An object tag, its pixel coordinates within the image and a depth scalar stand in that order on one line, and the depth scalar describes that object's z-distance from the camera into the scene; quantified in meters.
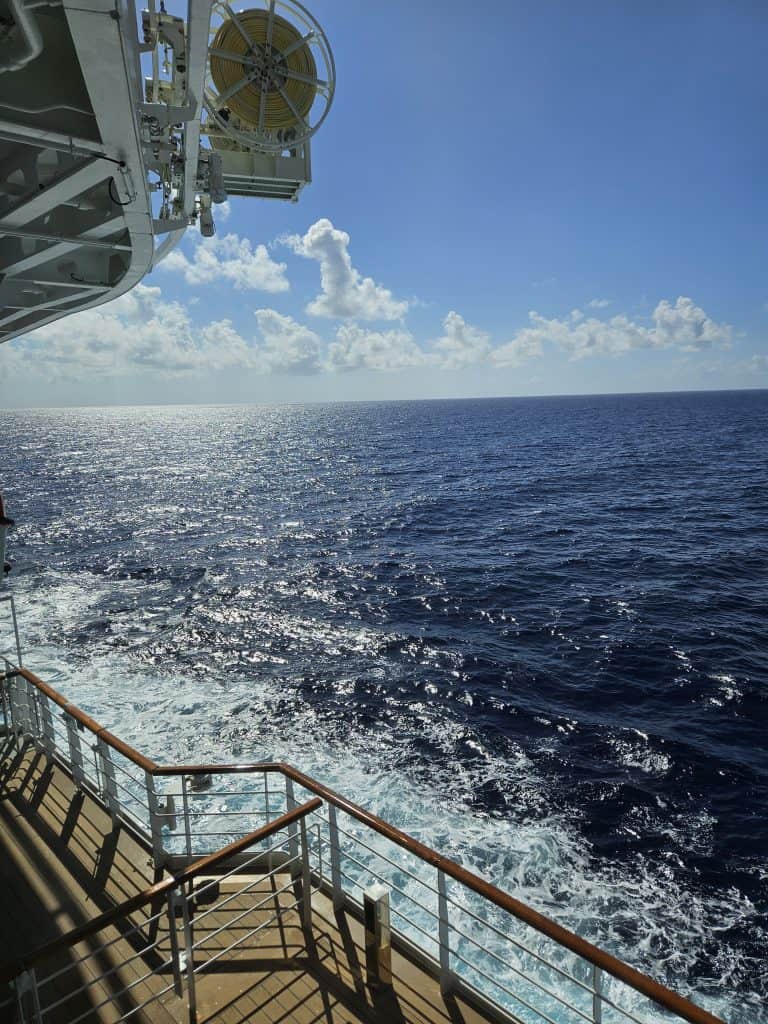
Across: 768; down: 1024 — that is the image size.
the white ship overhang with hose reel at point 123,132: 4.71
